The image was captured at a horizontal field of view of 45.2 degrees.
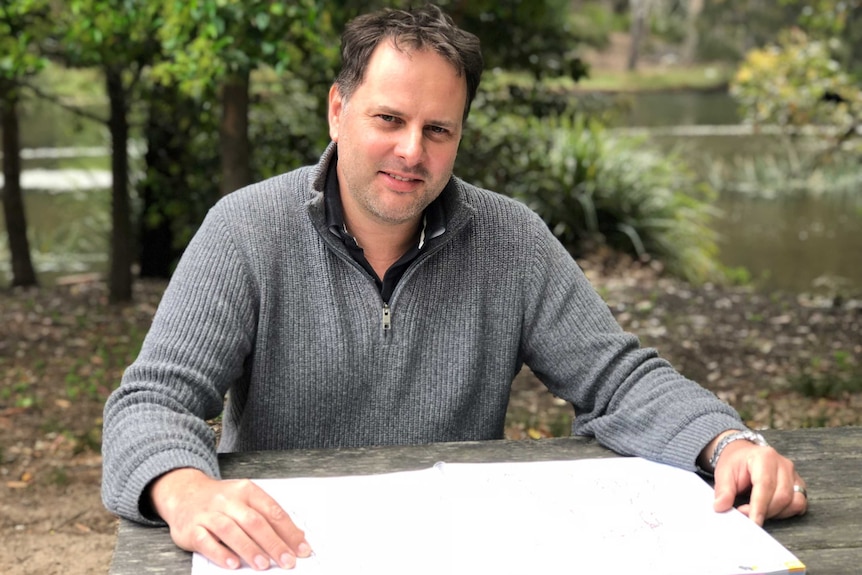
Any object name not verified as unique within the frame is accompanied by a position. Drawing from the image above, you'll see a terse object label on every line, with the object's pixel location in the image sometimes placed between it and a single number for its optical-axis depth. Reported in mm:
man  1721
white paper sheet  1302
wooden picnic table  1358
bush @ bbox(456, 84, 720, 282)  7703
